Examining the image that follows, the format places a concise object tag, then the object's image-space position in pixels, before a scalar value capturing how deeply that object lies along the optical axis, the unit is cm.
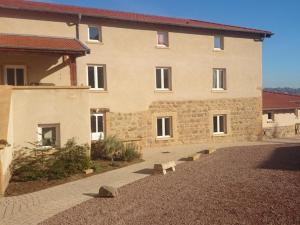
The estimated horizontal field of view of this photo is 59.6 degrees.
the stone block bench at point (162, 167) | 923
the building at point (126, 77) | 1004
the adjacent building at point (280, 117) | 2228
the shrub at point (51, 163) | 888
